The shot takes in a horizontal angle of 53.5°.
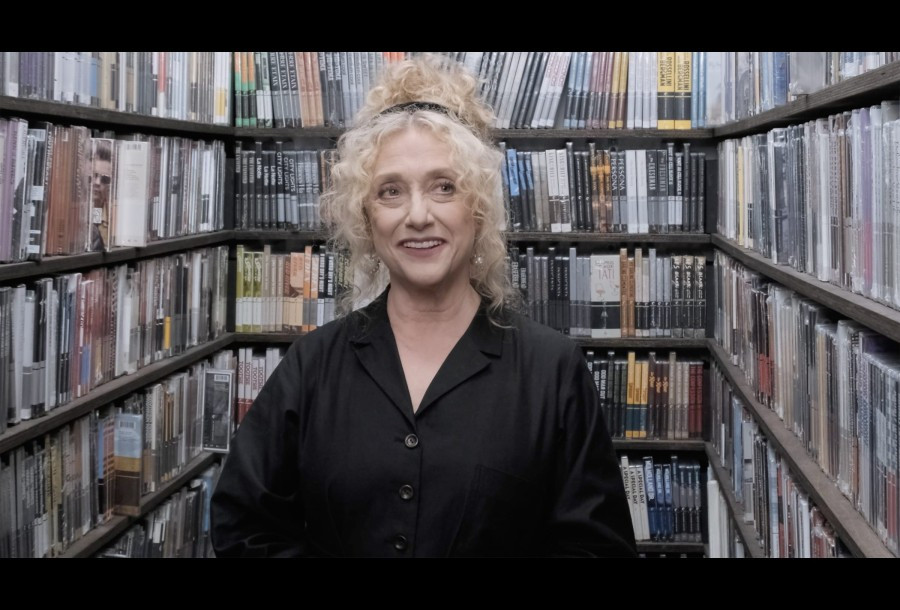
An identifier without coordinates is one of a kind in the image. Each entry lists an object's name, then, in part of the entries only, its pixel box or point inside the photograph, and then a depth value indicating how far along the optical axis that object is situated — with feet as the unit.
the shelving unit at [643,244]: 4.84
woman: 4.63
